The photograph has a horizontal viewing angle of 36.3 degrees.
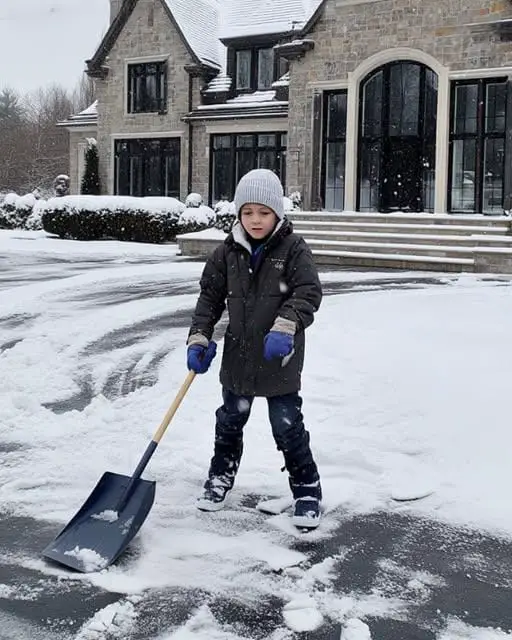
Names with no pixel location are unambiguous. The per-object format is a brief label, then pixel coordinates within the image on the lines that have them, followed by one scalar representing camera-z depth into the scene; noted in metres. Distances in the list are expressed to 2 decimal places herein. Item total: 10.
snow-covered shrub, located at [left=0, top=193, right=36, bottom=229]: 26.28
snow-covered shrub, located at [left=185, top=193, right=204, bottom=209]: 22.09
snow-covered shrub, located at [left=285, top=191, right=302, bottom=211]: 20.73
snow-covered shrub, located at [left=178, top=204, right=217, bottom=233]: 20.73
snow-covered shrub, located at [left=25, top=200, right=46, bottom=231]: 24.92
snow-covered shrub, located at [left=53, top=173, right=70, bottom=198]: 27.02
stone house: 19.11
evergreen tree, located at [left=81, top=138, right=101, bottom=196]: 27.73
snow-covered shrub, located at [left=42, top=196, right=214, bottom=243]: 20.89
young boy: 3.64
